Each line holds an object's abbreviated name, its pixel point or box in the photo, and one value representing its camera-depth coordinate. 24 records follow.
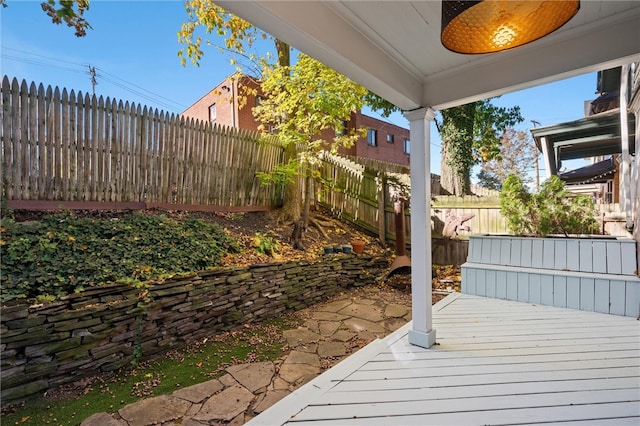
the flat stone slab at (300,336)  2.99
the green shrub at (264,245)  4.02
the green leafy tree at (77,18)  2.54
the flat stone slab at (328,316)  3.57
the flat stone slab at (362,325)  3.23
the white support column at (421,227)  2.25
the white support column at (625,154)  3.89
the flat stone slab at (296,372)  2.33
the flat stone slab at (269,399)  1.97
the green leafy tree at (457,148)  6.33
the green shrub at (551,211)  3.83
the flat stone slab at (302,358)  2.57
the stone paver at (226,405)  1.87
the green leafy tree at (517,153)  19.66
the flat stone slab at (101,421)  1.79
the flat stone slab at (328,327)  3.19
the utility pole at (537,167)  16.62
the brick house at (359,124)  11.29
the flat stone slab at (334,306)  3.91
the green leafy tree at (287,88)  4.65
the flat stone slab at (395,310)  3.60
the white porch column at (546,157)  6.02
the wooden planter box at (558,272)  2.85
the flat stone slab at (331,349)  2.71
